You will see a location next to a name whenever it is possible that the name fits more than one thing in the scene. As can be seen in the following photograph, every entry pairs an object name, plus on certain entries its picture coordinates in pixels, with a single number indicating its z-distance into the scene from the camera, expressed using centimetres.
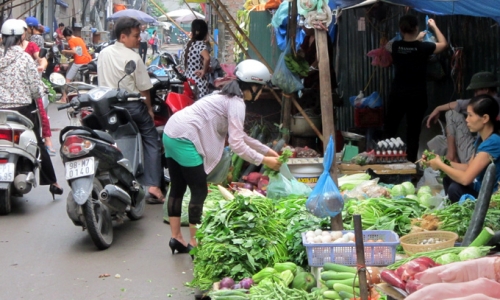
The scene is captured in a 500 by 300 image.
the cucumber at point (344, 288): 443
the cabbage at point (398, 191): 751
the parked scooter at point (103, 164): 669
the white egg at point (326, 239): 509
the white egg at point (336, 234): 518
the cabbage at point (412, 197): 701
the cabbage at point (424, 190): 749
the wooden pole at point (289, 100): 933
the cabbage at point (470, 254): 444
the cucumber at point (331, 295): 451
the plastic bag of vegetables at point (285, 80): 923
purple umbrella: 2816
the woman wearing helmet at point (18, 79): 850
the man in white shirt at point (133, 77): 837
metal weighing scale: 917
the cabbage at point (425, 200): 696
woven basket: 506
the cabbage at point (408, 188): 759
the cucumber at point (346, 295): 438
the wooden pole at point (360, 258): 394
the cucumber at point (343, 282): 448
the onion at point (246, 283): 514
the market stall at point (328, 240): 444
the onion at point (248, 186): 820
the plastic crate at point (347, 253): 496
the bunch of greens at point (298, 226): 549
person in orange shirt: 2122
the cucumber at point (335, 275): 459
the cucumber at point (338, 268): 469
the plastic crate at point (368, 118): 1057
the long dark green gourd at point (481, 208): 493
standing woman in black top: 955
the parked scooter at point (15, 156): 796
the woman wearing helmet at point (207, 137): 610
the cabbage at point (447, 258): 444
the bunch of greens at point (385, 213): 585
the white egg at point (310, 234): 521
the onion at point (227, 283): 517
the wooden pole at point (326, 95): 528
